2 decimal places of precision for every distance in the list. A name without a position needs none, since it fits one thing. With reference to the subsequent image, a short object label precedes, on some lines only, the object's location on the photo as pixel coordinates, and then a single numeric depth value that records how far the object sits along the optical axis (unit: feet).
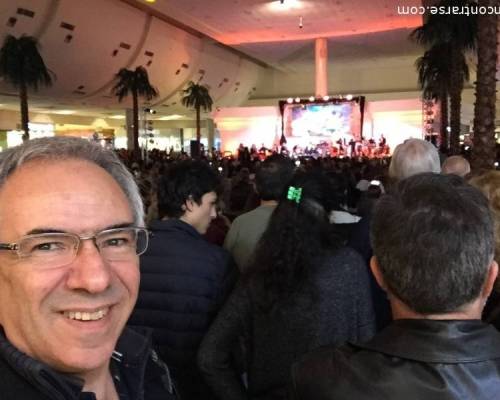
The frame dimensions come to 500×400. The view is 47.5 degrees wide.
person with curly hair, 6.16
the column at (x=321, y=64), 84.28
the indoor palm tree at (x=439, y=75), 51.96
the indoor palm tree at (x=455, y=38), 43.21
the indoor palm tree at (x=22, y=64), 50.24
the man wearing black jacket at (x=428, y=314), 3.69
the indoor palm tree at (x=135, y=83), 73.26
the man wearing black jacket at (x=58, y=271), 3.24
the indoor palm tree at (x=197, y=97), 91.30
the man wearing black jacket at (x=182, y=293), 7.17
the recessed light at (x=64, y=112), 105.40
